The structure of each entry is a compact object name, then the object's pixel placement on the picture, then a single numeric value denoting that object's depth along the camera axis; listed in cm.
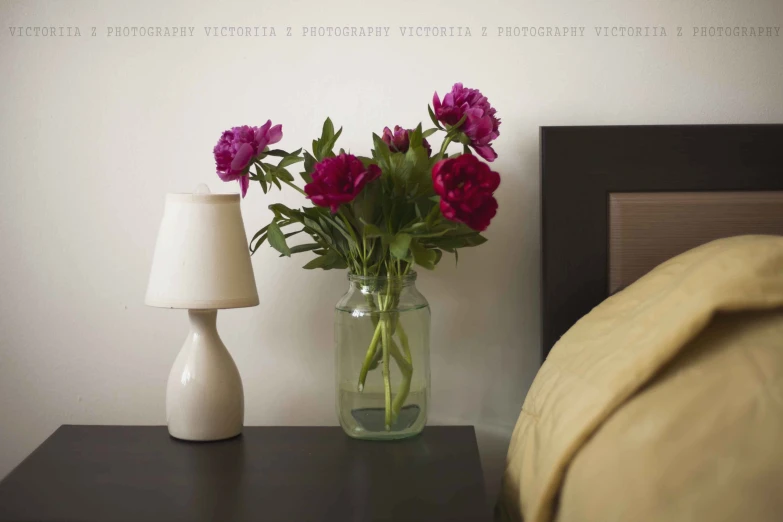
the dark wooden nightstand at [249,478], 100
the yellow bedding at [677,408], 87
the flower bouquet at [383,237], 117
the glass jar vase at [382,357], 124
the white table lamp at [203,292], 122
